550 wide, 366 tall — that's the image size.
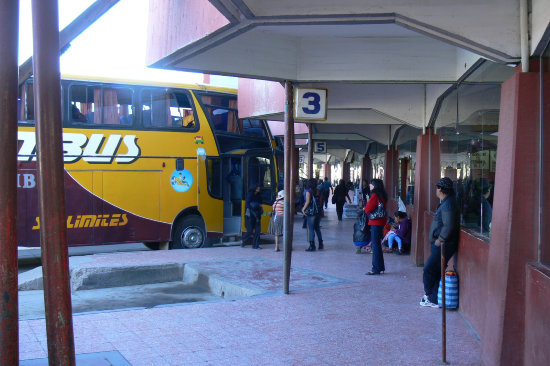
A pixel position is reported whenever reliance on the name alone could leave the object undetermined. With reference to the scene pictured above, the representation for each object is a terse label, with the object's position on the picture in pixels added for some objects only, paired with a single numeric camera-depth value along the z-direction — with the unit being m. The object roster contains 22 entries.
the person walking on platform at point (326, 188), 25.98
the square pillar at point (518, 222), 5.04
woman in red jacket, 10.32
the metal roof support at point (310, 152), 19.57
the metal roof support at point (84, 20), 5.37
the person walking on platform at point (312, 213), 13.72
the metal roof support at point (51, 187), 3.33
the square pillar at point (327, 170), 53.83
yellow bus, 12.98
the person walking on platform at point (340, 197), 23.61
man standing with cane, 7.61
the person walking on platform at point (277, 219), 14.05
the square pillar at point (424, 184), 11.42
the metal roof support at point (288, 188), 8.61
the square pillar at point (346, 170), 37.03
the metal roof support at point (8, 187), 3.12
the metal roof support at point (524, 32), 5.25
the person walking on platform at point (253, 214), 14.51
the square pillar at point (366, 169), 26.33
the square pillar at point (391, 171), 18.71
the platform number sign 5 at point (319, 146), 24.05
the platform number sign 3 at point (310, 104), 9.09
